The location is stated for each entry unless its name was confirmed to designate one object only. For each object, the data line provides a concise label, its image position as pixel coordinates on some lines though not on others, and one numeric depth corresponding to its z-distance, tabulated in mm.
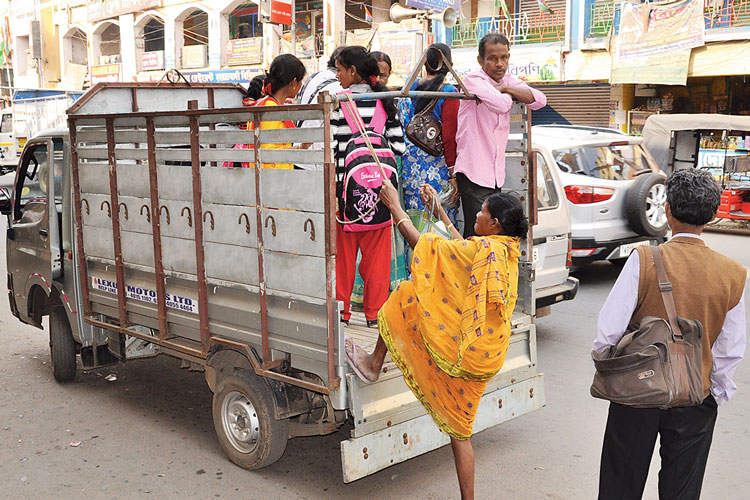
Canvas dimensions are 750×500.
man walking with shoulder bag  2707
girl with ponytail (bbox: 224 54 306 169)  4820
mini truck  3484
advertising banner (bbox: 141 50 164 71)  26438
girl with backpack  4098
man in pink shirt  4383
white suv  8203
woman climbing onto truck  3236
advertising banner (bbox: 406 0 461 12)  16812
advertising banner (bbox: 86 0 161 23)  26016
